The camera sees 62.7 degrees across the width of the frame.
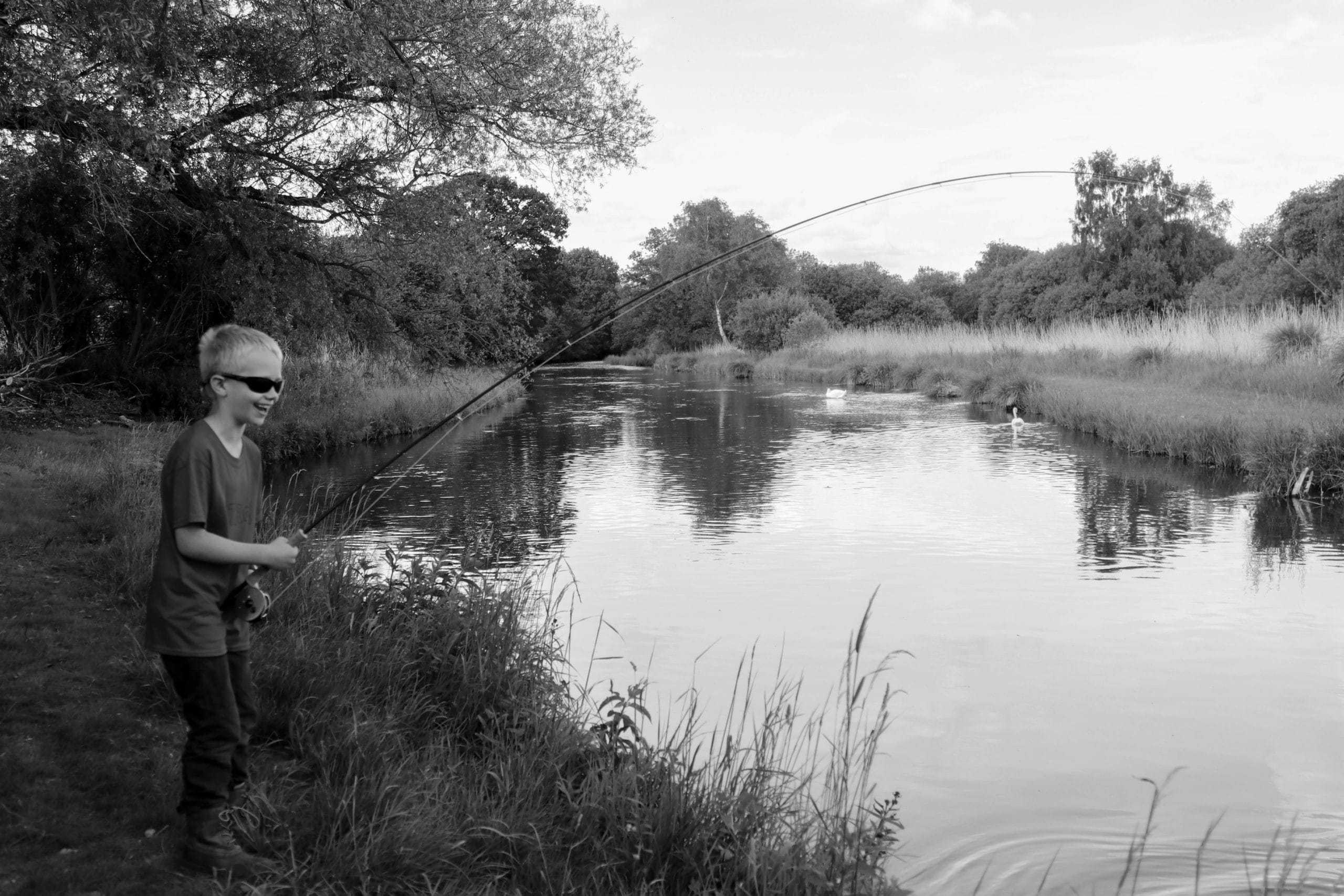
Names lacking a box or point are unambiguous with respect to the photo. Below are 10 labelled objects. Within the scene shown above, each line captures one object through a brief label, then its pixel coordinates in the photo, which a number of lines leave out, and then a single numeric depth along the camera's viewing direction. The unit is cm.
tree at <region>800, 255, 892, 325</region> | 7069
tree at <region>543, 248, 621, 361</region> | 6066
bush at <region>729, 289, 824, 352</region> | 5419
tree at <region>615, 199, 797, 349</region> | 6500
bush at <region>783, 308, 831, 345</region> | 5072
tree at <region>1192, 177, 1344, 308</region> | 2897
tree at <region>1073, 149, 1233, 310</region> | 4606
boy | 314
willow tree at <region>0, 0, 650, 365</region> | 971
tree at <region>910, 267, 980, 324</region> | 8838
